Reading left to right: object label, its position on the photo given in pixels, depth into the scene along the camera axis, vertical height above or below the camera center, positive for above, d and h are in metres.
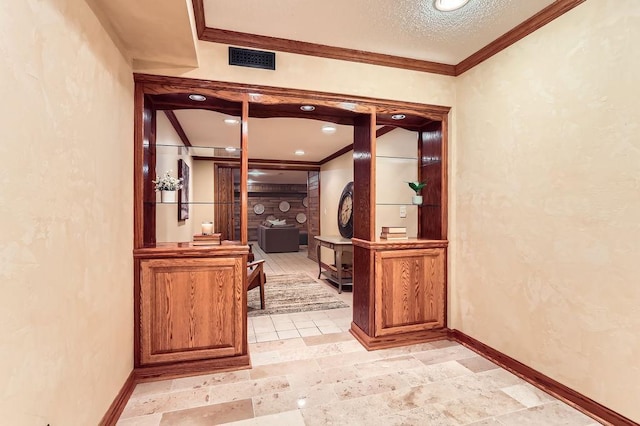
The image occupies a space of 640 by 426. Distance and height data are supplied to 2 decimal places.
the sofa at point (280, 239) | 9.55 -0.80
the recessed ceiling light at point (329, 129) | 4.25 +1.20
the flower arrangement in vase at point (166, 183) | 2.48 +0.25
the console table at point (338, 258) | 4.62 -0.67
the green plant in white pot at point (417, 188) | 3.02 +0.25
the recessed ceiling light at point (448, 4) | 1.98 +1.36
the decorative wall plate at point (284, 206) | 12.15 +0.29
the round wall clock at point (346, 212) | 5.44 +0.02
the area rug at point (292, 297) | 3.90 -1.20
